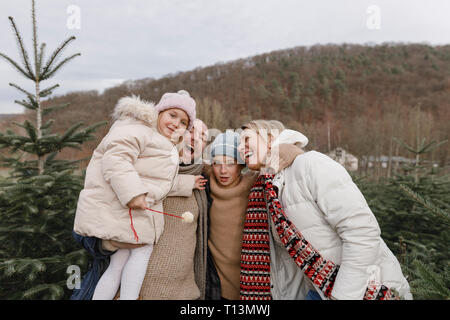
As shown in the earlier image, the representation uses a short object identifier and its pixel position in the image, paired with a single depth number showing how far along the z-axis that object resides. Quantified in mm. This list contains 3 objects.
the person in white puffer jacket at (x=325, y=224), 1560
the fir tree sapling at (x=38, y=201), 2185
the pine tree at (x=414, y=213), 2728
